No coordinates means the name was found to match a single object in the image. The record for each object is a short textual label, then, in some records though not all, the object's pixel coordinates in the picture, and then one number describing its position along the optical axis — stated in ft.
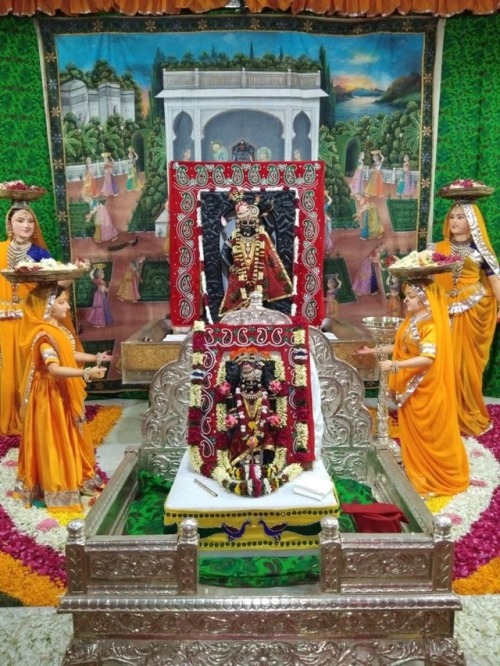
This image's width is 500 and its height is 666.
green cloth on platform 7.86
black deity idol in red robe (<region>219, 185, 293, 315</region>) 15.16
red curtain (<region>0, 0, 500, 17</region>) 18.01
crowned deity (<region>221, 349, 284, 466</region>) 9.25
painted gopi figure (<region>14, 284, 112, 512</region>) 12.54
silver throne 7.07
